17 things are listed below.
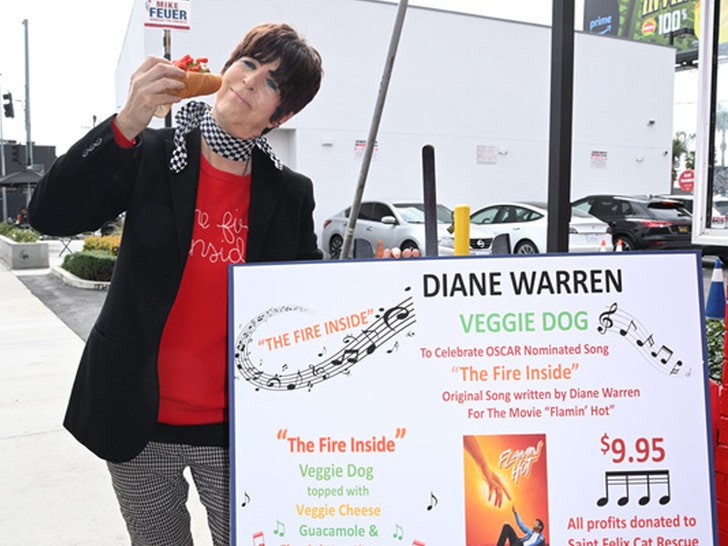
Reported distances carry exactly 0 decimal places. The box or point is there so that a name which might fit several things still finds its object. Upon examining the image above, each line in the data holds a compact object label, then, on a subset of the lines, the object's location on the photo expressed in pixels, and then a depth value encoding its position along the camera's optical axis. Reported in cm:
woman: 188
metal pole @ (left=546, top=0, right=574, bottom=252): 282
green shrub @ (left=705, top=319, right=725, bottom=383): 327
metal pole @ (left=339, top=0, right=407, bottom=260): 282
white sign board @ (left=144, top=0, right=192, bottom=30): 557
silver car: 1322
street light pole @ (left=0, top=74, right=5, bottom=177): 3866
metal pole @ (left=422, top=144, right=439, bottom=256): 229
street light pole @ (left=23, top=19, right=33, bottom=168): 2561
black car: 1451
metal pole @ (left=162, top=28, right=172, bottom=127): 572
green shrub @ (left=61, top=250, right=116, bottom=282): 1280
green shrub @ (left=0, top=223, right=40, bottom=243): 1778
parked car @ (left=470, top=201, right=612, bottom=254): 1352
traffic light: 2841
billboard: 3130
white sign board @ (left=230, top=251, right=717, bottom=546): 175
